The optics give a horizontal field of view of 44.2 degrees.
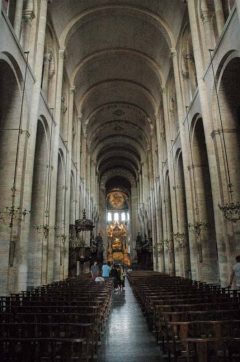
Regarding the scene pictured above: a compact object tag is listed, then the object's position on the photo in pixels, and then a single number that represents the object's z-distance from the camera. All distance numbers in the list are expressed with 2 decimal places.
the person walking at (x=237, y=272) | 7.81
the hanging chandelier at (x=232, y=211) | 9.87
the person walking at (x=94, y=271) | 15.30
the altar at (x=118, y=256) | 48.81
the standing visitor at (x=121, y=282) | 16.75
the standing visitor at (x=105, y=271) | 16.73
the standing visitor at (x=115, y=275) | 16.56
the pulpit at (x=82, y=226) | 19.75
